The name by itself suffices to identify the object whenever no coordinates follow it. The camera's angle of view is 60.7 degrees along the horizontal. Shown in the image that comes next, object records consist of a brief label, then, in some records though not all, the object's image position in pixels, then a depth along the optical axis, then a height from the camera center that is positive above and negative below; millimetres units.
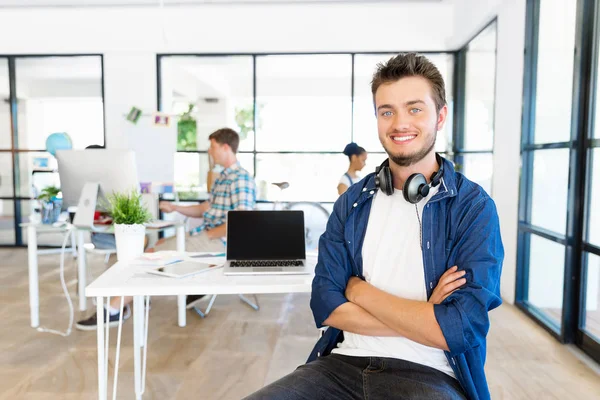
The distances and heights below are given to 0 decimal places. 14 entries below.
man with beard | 1302 -303
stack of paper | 2156 -428
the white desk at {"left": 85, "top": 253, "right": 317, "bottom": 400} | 1774 -440
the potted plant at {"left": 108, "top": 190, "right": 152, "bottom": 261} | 2236 -290
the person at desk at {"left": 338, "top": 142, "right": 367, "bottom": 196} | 4852 +19
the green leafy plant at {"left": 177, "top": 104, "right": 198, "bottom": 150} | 6523 +385
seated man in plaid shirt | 3576 -244
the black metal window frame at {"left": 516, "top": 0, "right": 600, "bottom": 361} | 2990 -91
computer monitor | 2973 -56
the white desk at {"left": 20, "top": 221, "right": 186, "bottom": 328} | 3297 -652
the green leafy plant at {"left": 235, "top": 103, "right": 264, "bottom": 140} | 6469 +555
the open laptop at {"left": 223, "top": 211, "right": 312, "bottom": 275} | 2133 -317
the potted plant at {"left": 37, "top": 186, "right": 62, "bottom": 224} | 3508 -331
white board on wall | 6355 +164
